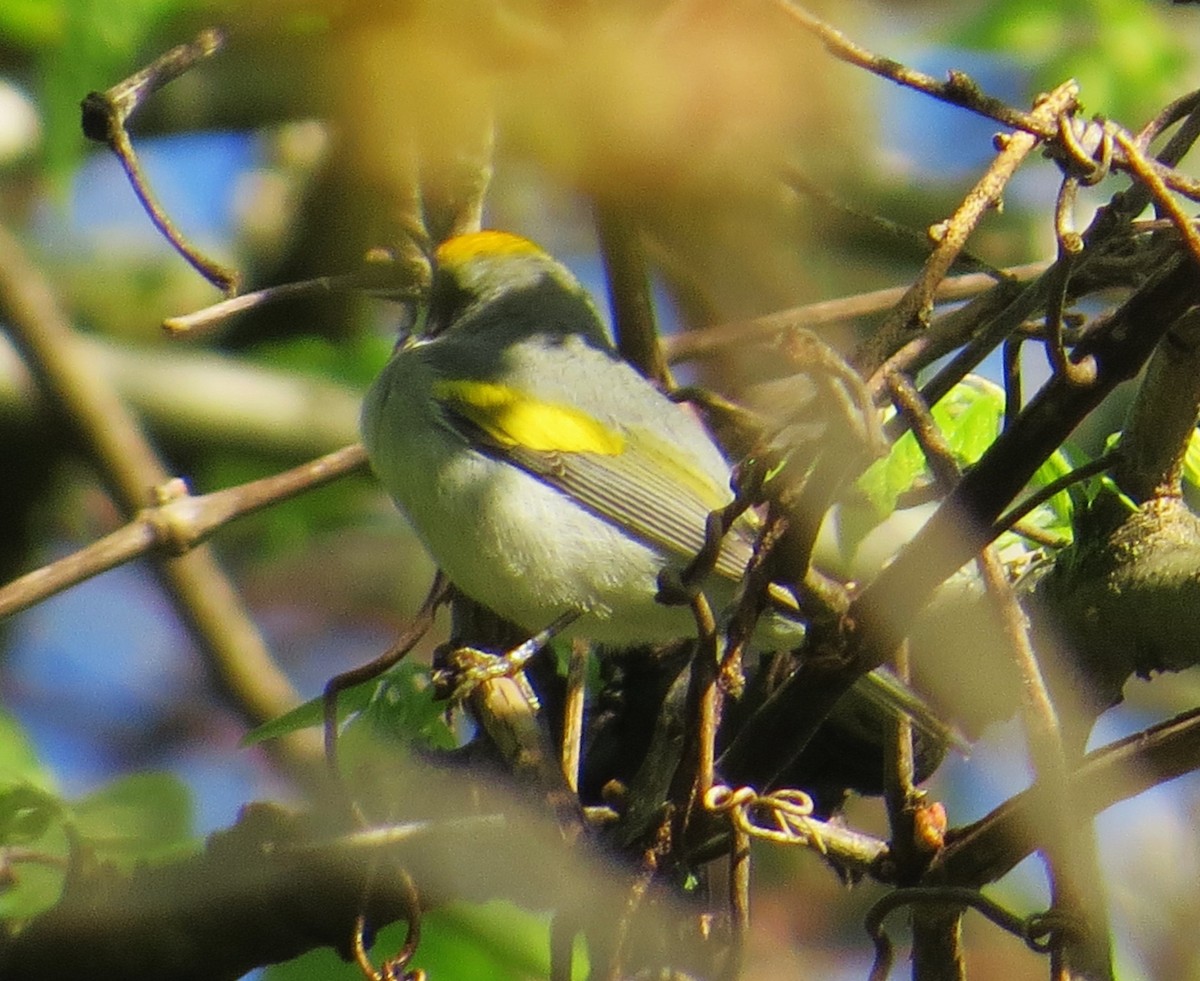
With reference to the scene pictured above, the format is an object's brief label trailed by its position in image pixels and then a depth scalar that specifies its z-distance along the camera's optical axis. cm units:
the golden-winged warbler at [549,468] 599
